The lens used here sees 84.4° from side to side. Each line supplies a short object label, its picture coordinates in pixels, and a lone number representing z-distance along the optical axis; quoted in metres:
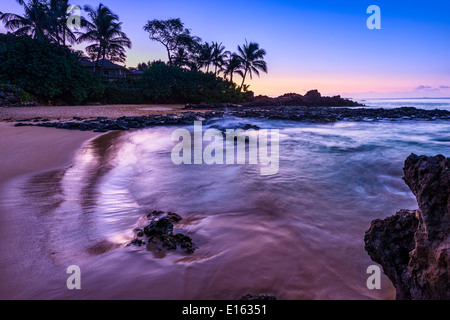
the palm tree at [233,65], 40.00
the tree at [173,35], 36.00
